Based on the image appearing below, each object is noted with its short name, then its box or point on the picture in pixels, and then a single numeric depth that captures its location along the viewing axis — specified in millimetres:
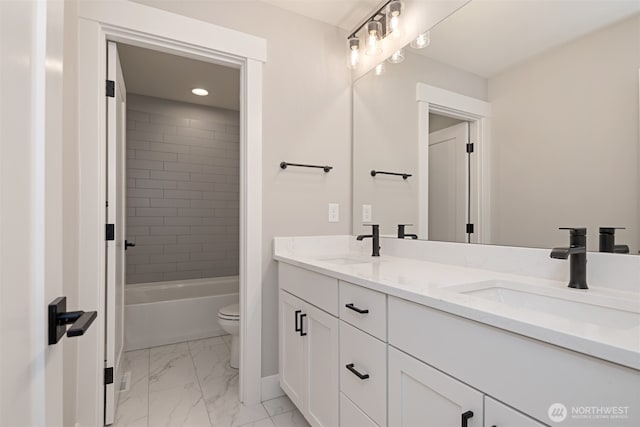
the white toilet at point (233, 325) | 2301
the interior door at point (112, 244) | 1667
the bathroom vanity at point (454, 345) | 586
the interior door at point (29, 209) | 451
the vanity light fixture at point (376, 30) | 1832
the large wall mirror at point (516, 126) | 1027
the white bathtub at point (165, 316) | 2693
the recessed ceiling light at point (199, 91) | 3232
